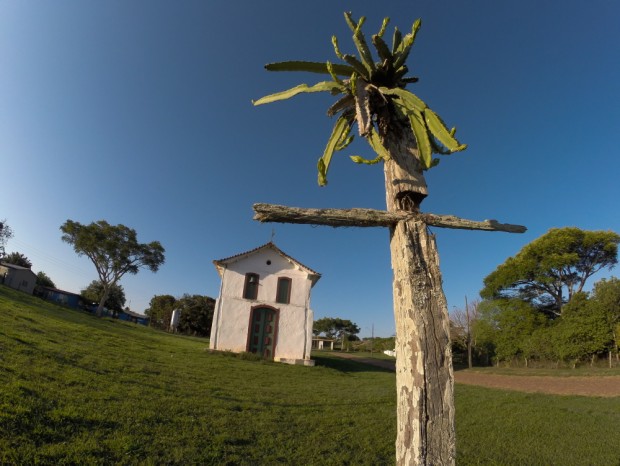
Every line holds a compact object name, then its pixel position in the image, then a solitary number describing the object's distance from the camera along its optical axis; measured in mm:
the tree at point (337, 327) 70438
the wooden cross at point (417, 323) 2213
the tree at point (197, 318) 53672
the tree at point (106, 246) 40844
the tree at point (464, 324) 29891
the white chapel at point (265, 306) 19703
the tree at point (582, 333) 23562
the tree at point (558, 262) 29062
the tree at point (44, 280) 61219
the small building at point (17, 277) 42594
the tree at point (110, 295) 58219
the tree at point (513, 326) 28547
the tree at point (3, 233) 47062
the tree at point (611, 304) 23000
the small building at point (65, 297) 54725
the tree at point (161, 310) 59406
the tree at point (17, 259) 58919
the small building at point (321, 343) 57975
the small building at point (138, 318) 77062
